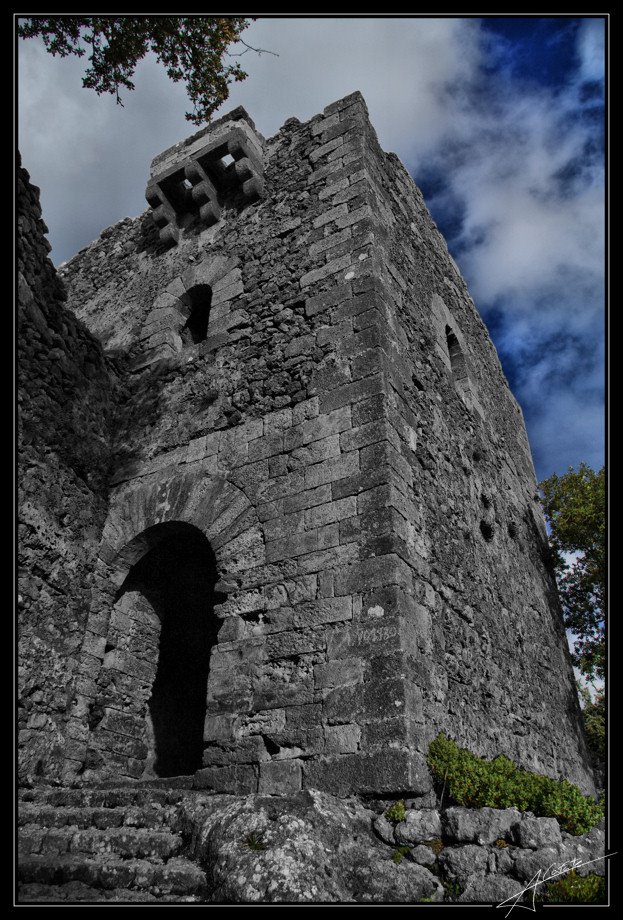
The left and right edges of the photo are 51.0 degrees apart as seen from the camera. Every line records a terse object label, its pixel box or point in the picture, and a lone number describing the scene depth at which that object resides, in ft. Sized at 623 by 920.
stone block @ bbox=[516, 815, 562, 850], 12.39
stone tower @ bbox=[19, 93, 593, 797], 15.71
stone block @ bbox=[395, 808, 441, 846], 12.57
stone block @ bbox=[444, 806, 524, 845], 12.51
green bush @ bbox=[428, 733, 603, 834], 13.80
